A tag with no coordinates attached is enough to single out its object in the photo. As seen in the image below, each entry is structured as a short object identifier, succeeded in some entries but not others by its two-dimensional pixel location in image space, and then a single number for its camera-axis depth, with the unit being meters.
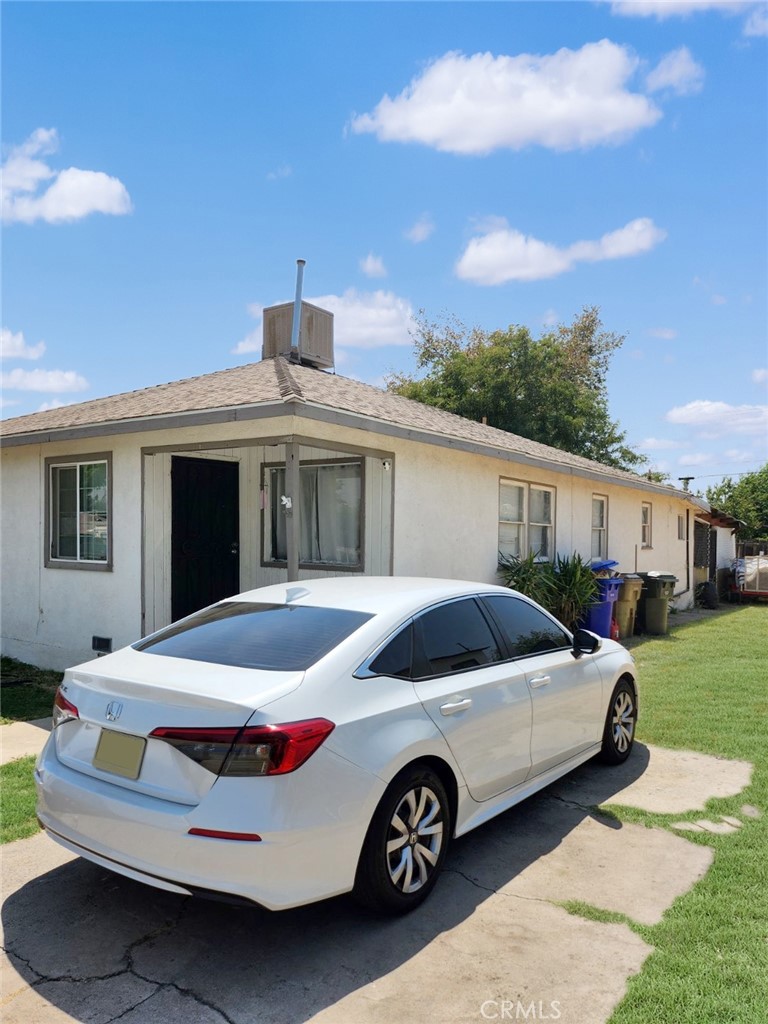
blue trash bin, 11.51
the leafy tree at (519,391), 25.30
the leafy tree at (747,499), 42.84
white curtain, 8.84
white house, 7.66
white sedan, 2.62
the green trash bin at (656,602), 12.90
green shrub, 10.55
